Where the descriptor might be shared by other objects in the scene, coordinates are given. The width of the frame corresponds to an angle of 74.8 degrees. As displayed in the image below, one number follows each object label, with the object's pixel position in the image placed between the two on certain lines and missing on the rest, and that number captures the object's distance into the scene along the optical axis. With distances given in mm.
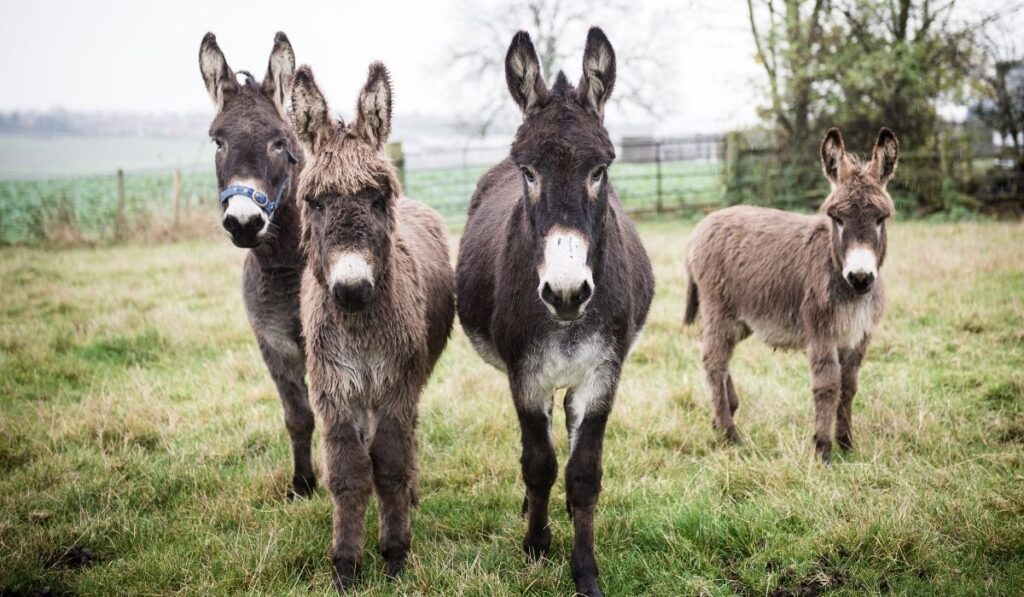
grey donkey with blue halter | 3795
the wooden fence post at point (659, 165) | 16703
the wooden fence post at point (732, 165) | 15398
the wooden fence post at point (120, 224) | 14250
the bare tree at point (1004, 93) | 13117
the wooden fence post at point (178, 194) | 14395
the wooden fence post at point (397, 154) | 14582
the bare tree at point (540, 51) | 24344
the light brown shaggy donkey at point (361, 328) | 2990
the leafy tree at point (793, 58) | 14344
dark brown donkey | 2650
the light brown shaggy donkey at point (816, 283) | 4242
